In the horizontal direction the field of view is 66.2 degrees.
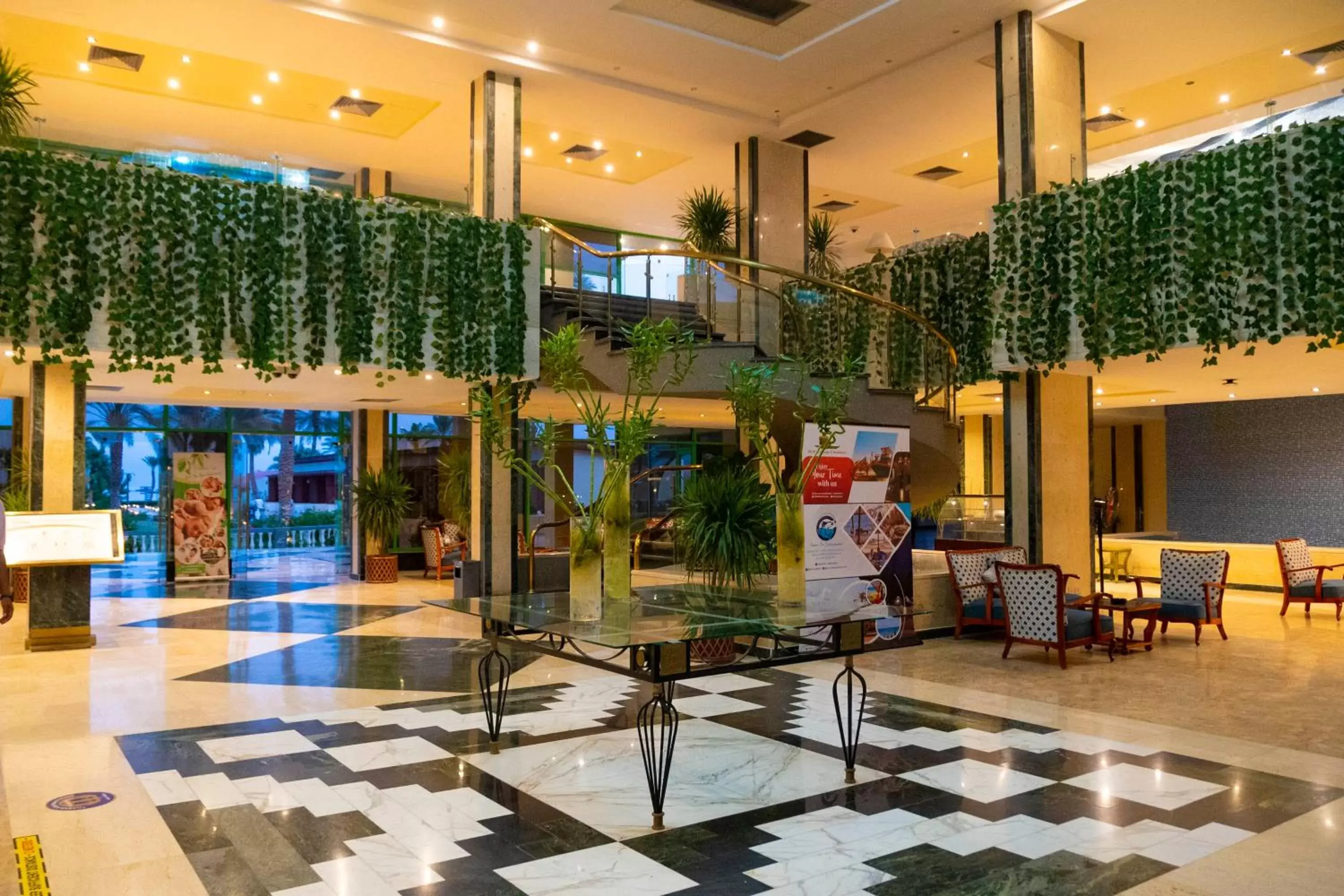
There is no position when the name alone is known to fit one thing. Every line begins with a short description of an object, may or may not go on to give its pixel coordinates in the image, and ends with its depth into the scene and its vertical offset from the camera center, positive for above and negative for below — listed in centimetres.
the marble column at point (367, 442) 1738 +73
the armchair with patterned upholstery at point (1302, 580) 1176 -117
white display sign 934 -48
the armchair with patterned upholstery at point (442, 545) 1706 -100
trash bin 1139 -105
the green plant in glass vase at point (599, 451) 548 +18
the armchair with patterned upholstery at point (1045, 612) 884 -116
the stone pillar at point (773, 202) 1335 +374
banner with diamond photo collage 905 -26
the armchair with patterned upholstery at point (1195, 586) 1004 -105
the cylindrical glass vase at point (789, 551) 579 -39
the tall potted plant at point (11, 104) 848 +321
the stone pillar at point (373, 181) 1532 +453
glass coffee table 470 -70
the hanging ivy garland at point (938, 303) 1145 +217
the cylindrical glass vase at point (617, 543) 560 -33
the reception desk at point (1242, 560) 1451 -116
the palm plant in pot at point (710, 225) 1305 +330
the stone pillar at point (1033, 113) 1018 +369
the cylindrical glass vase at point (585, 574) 534 -48
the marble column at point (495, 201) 1105 +306
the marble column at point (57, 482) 984 +4
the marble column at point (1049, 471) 1024 +10
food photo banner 1623 -49
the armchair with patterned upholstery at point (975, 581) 1018 -101
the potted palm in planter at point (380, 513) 1647 -46
